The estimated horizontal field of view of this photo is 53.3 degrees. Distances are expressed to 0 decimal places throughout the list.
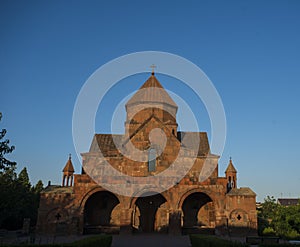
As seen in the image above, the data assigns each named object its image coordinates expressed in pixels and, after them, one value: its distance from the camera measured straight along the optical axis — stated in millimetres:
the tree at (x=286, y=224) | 24969
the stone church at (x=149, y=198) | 24141
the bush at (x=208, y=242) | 11361
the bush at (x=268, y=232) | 24867
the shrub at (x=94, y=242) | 11359
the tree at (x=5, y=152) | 21672
